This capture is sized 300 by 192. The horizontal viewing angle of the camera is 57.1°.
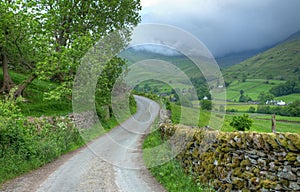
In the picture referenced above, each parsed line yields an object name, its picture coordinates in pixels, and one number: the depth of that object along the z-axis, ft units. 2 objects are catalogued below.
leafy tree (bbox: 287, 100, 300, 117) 252.21
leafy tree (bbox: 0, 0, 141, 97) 70.28
